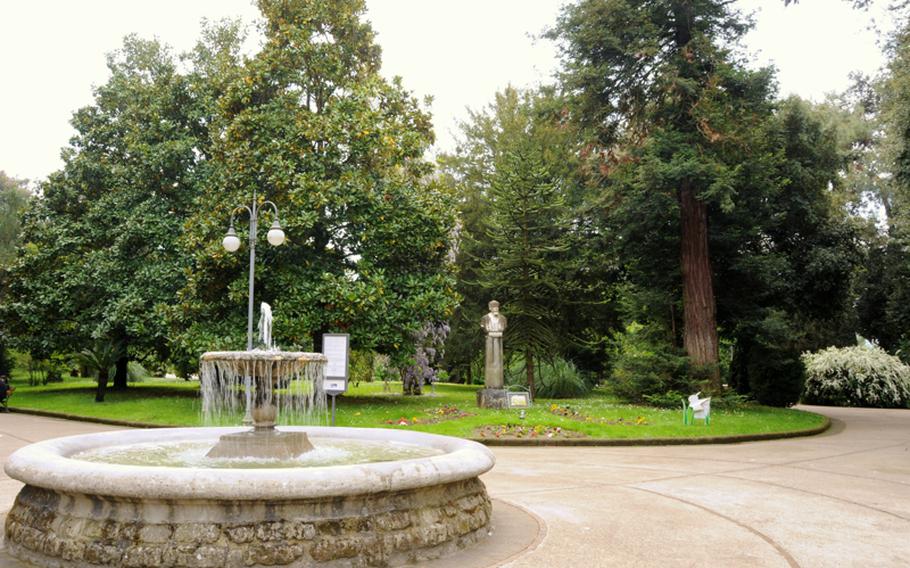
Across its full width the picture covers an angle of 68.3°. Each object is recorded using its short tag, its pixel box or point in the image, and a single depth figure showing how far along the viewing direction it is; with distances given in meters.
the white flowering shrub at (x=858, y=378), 27.70
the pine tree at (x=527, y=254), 24.94
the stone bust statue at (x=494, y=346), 20.22
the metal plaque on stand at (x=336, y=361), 15.03
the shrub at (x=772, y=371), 25.19
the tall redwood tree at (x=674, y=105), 19.38
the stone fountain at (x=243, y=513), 4.48
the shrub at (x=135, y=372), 40.59
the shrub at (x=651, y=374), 19.72
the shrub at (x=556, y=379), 27.66
